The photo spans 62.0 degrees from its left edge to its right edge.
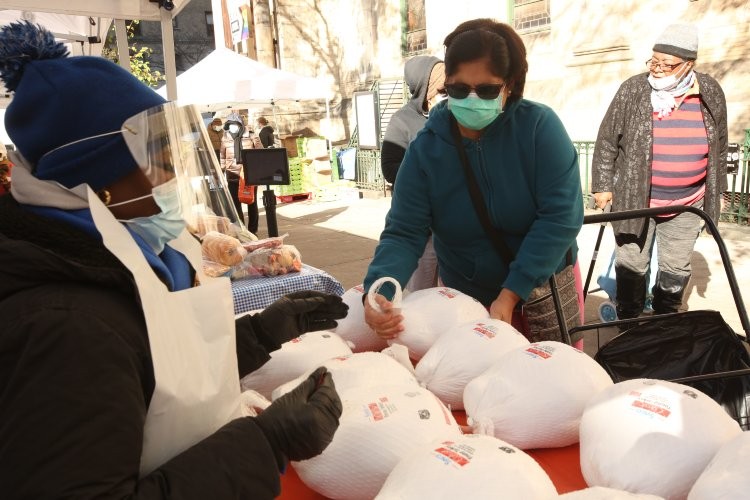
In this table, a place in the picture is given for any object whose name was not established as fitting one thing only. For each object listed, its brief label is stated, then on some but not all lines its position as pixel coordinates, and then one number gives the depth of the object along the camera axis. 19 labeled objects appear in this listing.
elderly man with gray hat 4.00
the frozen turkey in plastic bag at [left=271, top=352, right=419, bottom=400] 1.50
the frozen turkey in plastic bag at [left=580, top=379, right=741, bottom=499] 1.16
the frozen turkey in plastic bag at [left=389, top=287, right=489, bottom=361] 1.94
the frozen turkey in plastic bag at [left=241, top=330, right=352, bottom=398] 1.78
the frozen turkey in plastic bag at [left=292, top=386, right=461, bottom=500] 1.29
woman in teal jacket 2.06
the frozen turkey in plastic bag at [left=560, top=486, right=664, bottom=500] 1.02
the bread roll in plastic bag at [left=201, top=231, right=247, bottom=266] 3.15
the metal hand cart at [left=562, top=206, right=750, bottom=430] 1.71
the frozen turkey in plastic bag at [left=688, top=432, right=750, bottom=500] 0.98
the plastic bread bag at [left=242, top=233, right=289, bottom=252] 3.37
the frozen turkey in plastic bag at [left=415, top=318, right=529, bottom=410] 1.67
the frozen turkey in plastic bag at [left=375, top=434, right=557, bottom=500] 1.05
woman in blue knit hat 0.80
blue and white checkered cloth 3.00
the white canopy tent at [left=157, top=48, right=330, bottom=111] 10.59
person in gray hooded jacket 3.75
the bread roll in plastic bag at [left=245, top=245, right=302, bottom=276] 3.26
